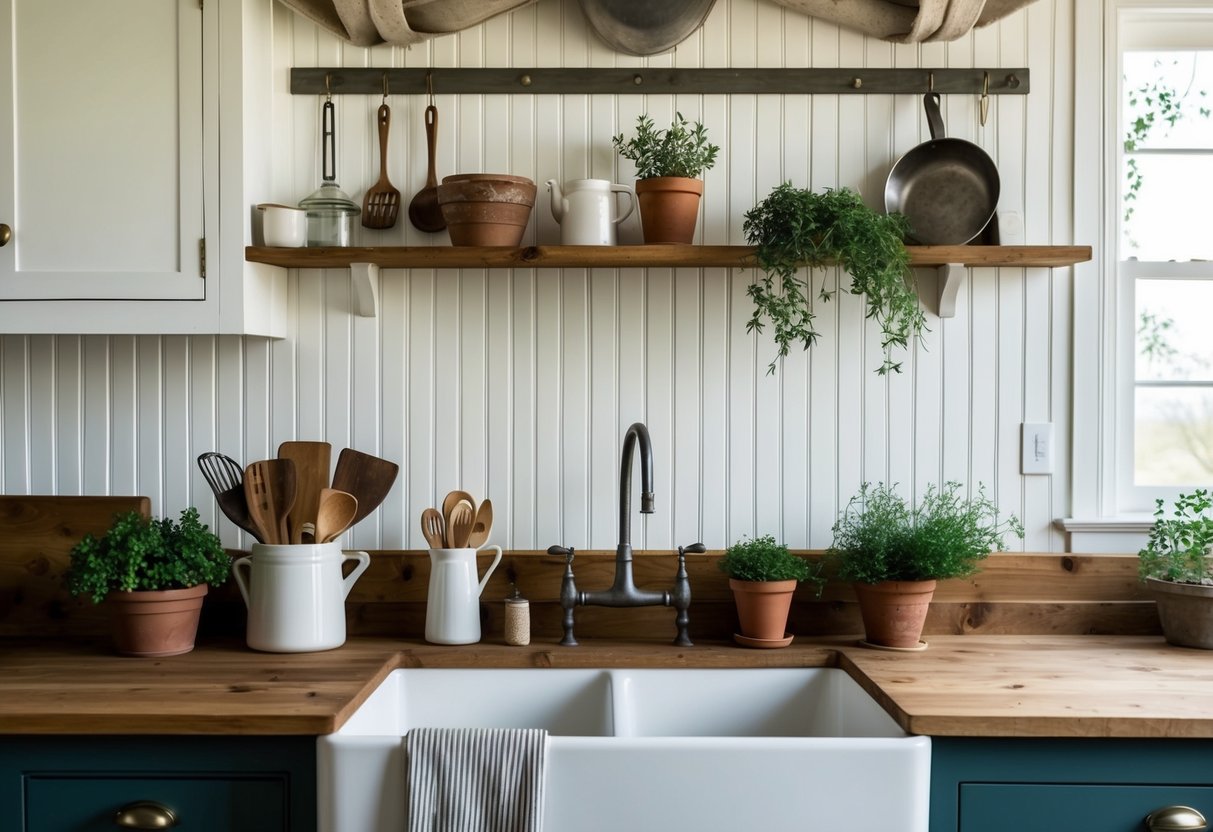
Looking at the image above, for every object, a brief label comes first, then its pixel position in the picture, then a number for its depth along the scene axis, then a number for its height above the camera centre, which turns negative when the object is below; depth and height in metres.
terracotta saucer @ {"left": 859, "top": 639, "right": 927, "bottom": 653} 1.93 -0.49
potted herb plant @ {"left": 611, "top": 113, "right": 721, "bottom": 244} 1.97 +0.41
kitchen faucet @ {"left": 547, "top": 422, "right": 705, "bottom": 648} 1.98 -0.38
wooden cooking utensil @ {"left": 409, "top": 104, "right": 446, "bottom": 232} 2.11 +0.40
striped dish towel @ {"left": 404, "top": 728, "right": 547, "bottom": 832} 1.42 -0.55
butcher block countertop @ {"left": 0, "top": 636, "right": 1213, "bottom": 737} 1.48 -0.48
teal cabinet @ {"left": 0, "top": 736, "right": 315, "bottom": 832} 1.50 -0.57
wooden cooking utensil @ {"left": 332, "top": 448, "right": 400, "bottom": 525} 2.06 -0.17
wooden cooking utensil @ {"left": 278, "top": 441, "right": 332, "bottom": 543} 2.04 -0.16
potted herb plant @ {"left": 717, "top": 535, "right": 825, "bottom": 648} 1.93 -0.37
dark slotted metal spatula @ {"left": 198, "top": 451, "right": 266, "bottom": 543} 1.97 -0.18
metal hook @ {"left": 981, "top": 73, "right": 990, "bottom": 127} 2.12 +0.62
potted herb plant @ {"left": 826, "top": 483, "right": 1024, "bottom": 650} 1.91 -0.32
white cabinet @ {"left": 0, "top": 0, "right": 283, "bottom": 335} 1.87 +0.43
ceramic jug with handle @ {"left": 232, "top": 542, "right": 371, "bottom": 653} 1.88 -0.38
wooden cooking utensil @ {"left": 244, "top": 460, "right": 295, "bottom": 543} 1.93 -0.19
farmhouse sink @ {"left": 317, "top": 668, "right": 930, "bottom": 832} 1.43 -0.55
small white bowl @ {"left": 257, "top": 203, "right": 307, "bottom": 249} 1.96 +0.33
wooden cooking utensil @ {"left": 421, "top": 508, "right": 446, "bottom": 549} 2.00 -0.27
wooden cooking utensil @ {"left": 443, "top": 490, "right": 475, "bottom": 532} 2.02 -0.21
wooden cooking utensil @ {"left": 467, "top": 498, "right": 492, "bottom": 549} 2.03 -0.26
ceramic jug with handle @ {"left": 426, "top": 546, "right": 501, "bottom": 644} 1.96 -0.40
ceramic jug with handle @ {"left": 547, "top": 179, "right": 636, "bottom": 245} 1.99 +0.35
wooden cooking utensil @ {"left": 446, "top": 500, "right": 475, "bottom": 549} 2.02 -0.26
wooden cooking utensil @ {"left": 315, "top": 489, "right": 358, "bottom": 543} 1.92 -0.23
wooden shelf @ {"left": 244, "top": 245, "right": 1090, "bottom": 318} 1.95 +0.26
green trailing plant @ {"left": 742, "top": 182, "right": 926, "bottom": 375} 1.88 +0.27
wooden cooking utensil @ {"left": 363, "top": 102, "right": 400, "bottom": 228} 2.11 +0.40
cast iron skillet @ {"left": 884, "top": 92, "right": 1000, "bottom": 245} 2.07 +0.42
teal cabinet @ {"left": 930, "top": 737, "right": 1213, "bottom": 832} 1.51 -0.58
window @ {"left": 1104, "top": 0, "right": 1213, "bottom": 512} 2.19 +0.33
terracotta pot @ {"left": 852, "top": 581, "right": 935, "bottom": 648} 1.91 -0.41
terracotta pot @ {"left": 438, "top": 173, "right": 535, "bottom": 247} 1.94 +0.36
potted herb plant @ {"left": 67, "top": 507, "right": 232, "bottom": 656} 1.84 -0.34
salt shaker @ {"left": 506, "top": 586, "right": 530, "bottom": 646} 1.98 -0.45
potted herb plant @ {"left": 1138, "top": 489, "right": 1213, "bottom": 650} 1.93 -0.36
